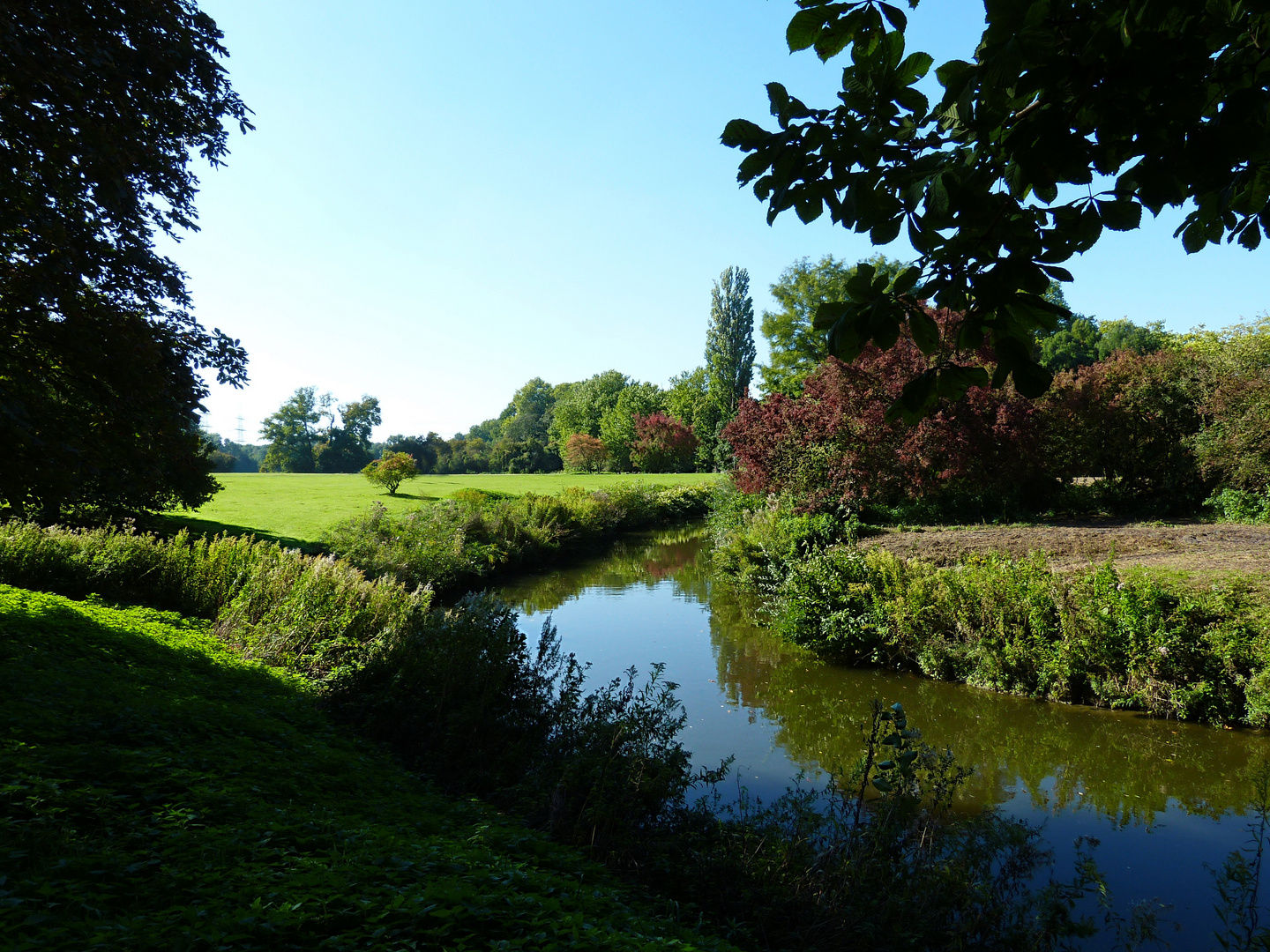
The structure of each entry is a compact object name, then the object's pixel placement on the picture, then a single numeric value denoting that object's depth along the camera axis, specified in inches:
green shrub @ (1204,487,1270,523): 574.2
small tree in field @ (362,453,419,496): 1166.3
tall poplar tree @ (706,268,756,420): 2230.6
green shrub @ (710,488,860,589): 519.5
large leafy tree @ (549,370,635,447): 2876.5
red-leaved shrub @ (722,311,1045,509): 597.9
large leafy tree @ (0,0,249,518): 237.1
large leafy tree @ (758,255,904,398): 1371.8
